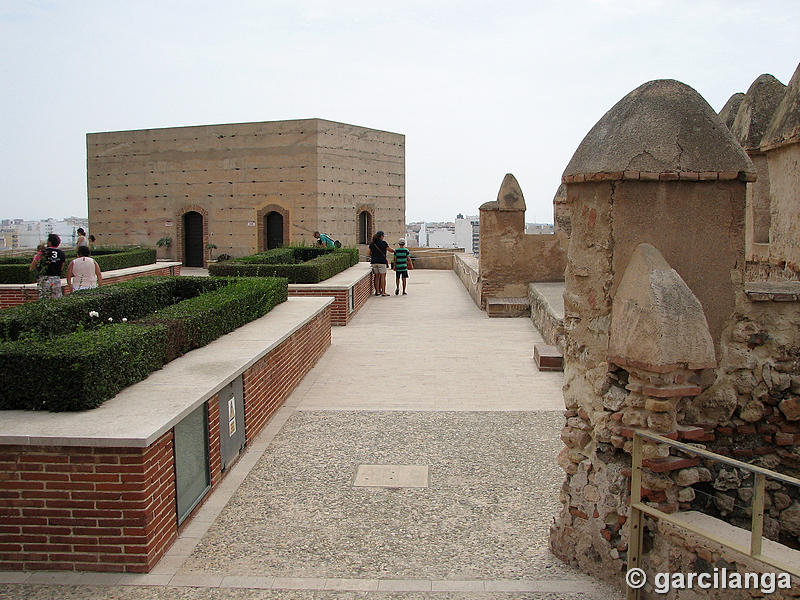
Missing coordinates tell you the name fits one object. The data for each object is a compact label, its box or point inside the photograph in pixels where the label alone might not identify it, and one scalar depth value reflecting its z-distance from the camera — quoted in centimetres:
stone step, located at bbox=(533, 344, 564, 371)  1016
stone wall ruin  404
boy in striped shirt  2004
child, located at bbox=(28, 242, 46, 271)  1281
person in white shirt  1135
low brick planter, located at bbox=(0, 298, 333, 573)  445
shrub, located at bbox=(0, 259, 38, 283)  1602
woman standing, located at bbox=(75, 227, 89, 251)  1566
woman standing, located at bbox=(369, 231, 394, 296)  1880
